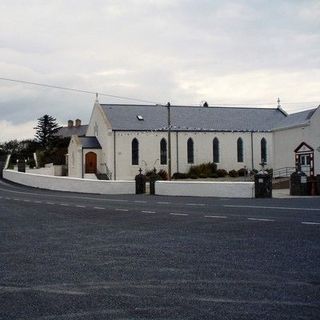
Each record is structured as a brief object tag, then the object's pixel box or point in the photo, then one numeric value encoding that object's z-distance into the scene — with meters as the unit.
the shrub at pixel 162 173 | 62.34
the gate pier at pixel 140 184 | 39.31
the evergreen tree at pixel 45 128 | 122.56
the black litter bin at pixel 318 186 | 33.62
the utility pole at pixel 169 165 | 51.72
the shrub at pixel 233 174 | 66.01
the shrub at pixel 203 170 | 64.44
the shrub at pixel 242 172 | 66.49
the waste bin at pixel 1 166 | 67.47
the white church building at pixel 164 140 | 63.81
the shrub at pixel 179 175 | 63.22
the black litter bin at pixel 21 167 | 68.26
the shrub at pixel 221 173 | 65.31
